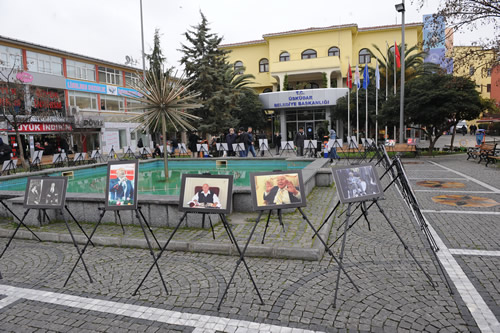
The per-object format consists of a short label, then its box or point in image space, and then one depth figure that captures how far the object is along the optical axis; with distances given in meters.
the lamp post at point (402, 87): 20.83
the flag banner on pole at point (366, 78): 25.84
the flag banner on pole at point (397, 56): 24.83
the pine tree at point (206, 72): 26.78
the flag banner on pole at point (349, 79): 27.77
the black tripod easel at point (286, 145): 22.43
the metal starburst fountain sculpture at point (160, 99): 10.34
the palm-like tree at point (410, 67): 31.75
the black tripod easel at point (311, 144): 19.29
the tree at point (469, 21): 14.36
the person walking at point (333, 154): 18.79
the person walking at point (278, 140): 27.54
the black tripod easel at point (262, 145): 21.50
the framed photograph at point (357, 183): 4.59
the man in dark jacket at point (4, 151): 16.61
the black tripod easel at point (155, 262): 4.44
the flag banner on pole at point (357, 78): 25.61
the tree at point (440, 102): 19.25
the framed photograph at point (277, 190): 4.59
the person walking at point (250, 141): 19.73
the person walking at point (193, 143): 21.65
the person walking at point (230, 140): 19.36
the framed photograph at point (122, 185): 5.24
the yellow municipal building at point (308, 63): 35.97
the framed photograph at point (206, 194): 4.61
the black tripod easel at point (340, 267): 3.97
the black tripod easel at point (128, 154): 25.20
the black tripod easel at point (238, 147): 19.31
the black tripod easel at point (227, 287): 4.06
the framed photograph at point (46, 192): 5.70
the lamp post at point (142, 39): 27.80
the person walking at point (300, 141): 19.66
